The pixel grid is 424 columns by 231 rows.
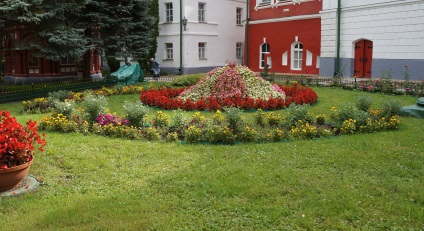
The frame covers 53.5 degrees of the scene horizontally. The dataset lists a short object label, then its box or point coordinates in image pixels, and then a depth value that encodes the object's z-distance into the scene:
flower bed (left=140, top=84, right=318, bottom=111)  12.54
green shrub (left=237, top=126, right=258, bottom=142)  8.20
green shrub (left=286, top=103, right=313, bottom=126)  9.09
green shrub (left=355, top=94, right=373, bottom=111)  10.41
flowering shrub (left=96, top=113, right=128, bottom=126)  9.18
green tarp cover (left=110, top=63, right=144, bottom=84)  21.72
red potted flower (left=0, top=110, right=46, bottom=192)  5.36
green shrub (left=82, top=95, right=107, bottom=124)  9.36
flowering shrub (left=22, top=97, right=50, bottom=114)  12.64
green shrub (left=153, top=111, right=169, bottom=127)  9.34
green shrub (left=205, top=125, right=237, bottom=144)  8.08
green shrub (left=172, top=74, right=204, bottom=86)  19.77
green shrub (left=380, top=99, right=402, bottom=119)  9.79
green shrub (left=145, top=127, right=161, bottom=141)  8.48
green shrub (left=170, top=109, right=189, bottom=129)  8.99
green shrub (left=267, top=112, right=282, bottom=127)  9.49
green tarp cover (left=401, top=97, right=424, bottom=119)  10.38
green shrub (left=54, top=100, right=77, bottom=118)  9.70
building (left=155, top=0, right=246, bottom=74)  28.62
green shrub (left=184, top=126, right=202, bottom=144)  8.22
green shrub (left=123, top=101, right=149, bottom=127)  9.05
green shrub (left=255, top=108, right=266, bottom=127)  9.77
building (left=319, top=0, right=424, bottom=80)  18.23
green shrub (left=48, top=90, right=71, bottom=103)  13.78
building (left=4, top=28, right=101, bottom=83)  21.39
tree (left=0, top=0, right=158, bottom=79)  16.02
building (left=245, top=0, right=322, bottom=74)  23.44
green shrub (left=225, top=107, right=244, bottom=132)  8.44
